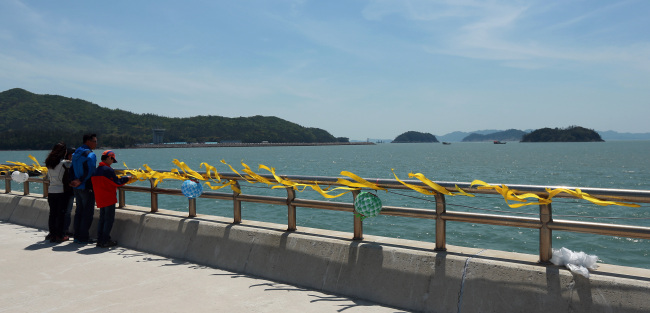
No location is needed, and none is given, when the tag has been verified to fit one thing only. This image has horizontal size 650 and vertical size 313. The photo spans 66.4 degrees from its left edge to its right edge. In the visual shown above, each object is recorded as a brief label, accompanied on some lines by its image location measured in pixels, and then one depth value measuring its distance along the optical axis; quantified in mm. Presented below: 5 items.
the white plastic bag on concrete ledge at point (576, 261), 4102
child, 7793
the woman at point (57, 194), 8469
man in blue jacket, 8078
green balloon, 5320
